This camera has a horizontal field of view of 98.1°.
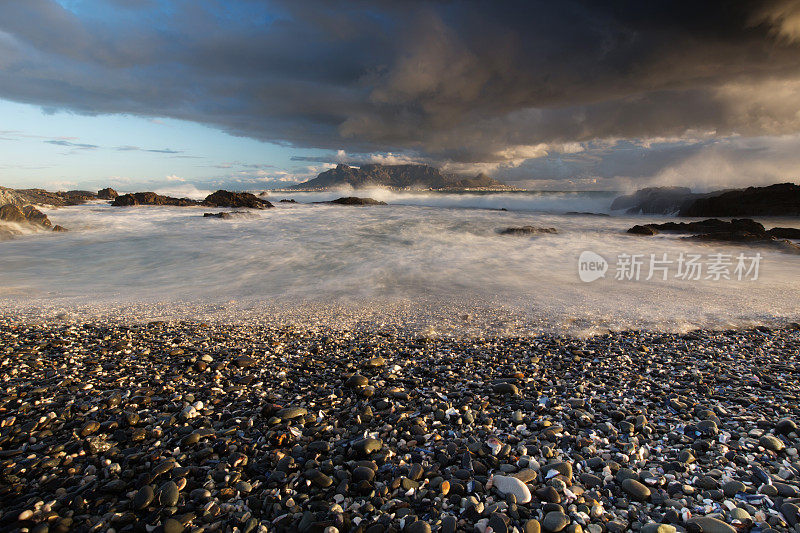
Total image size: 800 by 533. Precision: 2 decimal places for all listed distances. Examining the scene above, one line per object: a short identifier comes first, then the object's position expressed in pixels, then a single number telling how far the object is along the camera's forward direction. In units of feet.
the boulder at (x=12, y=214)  53.72
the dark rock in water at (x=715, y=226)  55.26
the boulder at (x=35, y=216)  57.41
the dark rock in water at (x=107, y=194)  123.36
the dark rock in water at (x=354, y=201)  125.90
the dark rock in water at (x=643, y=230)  64.85
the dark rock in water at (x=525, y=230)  62.21
